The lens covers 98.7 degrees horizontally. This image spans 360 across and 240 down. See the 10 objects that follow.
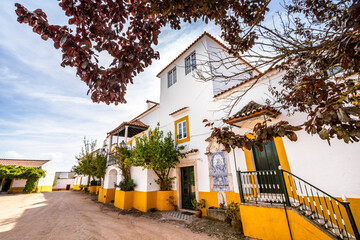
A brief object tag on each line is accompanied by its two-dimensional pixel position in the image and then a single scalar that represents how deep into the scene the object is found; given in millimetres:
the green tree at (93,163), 15199
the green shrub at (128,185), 10633
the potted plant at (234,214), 5332
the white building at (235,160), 4410
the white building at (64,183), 34291
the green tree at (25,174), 21234
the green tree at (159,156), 8647
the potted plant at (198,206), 7150
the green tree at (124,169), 10664
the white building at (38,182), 24375
